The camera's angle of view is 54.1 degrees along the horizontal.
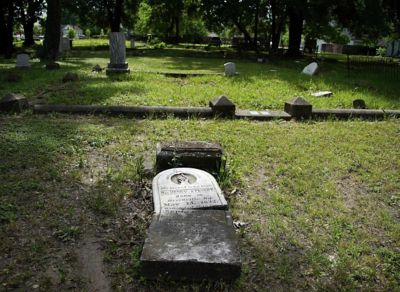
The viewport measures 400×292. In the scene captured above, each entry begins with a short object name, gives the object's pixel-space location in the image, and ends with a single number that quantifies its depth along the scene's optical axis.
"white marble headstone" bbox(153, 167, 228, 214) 3.48
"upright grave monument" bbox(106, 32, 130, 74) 12.40
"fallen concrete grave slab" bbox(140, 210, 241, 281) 2.69
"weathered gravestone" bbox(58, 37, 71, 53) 23.01
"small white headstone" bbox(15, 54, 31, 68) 13.66
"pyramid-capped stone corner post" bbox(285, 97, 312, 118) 7.25
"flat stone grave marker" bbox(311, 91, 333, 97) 9.44
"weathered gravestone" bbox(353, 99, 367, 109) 8.31
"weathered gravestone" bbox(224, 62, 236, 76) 12.73
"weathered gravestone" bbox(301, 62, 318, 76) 13.75
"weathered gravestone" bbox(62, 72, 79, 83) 10.41
